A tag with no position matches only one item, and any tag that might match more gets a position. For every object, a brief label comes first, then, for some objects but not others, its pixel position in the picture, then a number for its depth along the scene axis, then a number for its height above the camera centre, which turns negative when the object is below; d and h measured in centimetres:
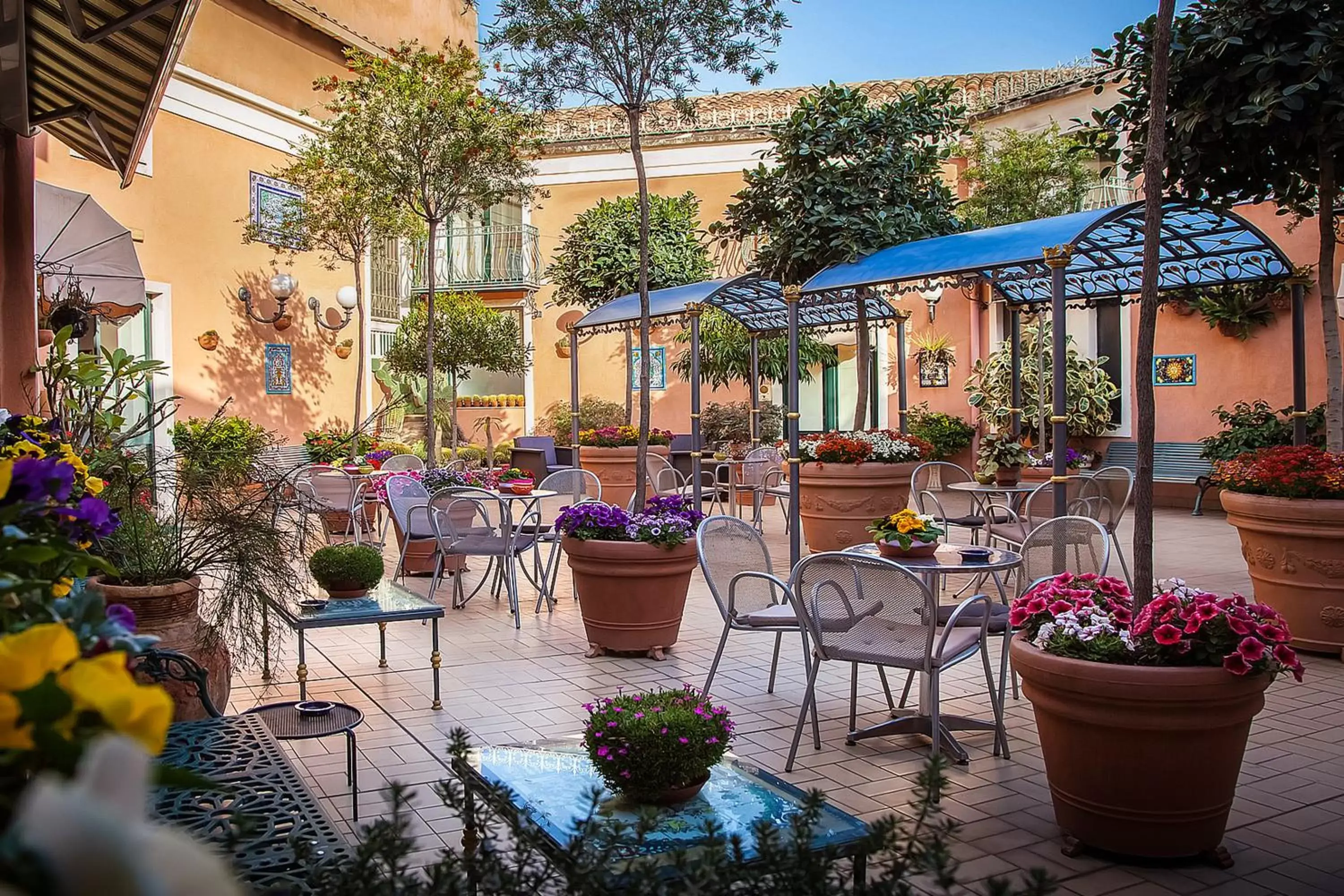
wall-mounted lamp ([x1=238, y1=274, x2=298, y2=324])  1330 +169
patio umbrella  732 +123
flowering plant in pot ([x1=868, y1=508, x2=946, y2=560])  464 -52
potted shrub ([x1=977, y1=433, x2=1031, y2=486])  864 -36
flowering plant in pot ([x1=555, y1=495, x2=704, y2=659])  554 -78
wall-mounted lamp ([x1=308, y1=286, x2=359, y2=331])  1412 +166
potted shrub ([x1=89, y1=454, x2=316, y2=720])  370 -49
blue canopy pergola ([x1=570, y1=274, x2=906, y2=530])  1020 +119
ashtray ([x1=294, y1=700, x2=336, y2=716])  371 -98
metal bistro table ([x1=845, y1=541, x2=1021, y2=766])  412 -119
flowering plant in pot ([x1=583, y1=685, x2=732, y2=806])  256 -79
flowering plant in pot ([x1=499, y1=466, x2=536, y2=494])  766 -43
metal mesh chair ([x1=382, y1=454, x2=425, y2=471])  1026 -38
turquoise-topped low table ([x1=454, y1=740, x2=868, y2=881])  235 -94
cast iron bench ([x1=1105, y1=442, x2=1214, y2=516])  1266 -61
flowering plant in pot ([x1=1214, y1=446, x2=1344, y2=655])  538 -63
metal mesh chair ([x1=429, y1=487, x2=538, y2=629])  679 -76
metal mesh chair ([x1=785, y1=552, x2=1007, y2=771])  376 -74
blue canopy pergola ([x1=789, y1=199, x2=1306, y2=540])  691 +119
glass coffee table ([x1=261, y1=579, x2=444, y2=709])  443 -81
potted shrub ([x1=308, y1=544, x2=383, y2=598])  495 -67
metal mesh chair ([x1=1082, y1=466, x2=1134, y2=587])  718 -55
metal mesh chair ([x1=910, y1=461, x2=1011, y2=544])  751 -62
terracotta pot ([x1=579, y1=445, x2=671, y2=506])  1184 -55
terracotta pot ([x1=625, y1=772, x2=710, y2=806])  259 -91
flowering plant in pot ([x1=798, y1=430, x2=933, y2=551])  879 -54
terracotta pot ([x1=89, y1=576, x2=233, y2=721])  356 -67
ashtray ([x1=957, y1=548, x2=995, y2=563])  456 -60
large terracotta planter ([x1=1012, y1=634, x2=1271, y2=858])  302 -96
